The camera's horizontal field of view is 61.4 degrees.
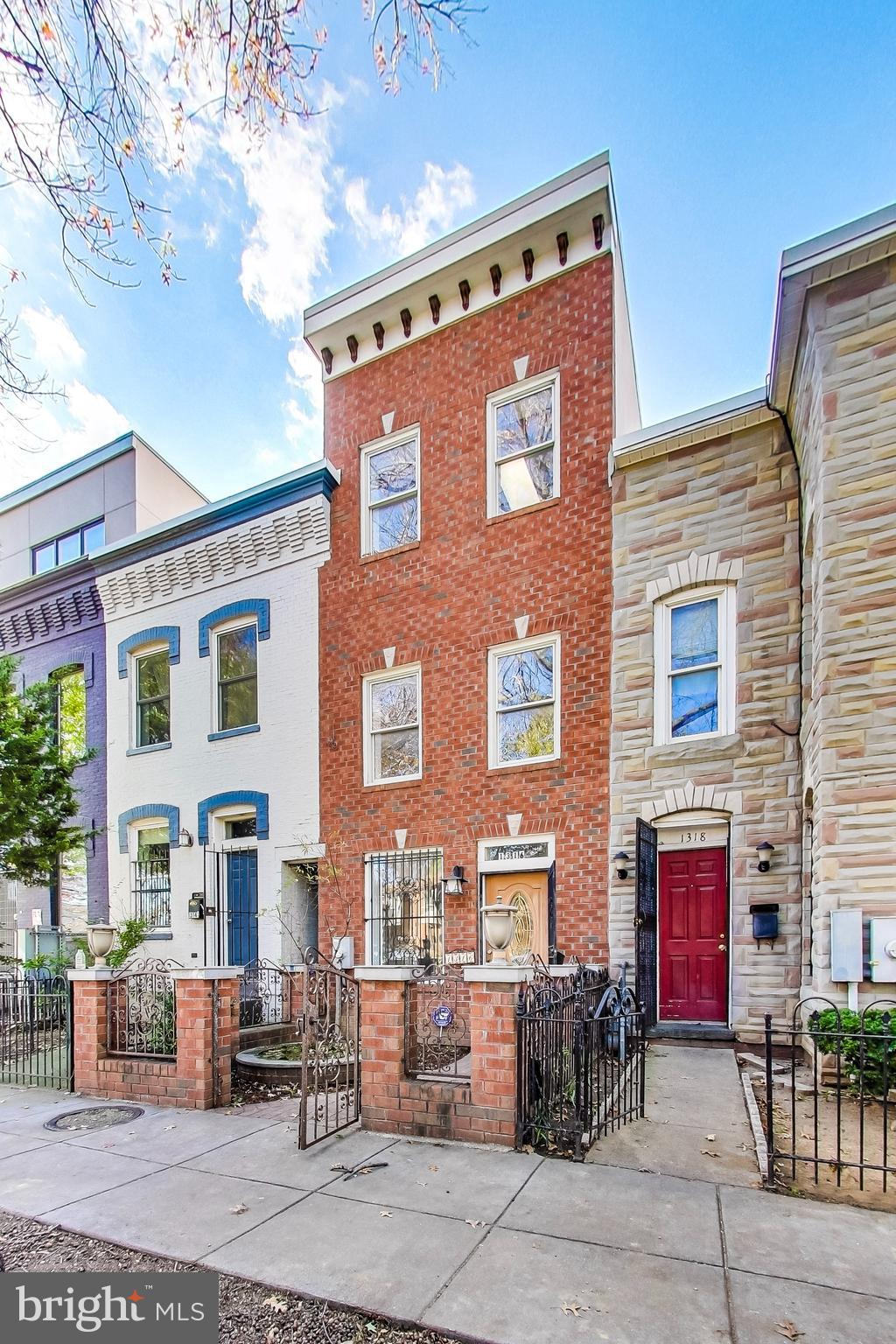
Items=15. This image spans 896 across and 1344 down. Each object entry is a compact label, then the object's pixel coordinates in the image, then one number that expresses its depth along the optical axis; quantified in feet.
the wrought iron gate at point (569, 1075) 17.48
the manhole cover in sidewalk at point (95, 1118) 21.45
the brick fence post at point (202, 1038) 22.34
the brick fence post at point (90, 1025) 24.98
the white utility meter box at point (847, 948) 21.48
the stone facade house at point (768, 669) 22.90
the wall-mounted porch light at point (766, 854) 27.17
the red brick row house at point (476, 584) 32.32
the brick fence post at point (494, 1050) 17.85
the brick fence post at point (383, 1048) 19.34
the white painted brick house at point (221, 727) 39.27
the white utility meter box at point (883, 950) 21.13
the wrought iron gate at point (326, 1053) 18.74
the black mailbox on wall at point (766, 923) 26.78
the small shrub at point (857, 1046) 19.42
